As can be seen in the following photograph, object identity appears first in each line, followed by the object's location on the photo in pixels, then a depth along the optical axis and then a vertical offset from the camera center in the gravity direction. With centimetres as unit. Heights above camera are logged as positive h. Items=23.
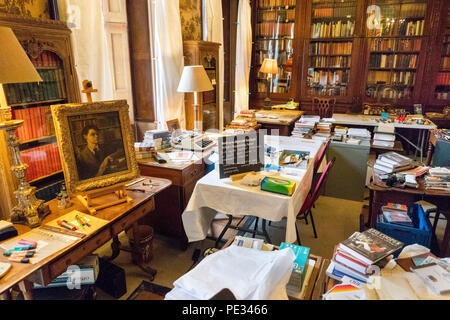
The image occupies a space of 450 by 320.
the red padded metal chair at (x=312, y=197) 255 -95
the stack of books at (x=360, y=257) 141 -79
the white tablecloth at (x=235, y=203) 216 -88
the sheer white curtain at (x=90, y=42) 267 +35
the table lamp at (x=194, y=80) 318 +1
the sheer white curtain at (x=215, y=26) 452 +81
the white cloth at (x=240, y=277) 108 -70
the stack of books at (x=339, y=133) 387 -66
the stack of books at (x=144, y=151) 287 -63
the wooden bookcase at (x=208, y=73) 386 +8
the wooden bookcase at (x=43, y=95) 228 -10
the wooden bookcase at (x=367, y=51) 545 +51
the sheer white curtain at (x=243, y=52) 588 +54
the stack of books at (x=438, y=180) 241 -78
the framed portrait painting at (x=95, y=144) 180 -37
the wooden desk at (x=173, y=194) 268 -98
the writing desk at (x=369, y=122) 454 -64
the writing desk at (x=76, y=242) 140 -83
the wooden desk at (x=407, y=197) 238 -90
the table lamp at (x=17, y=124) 153 -21
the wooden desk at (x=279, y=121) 451 -58
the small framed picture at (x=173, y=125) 330 -46
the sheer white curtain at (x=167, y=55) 341 +29
